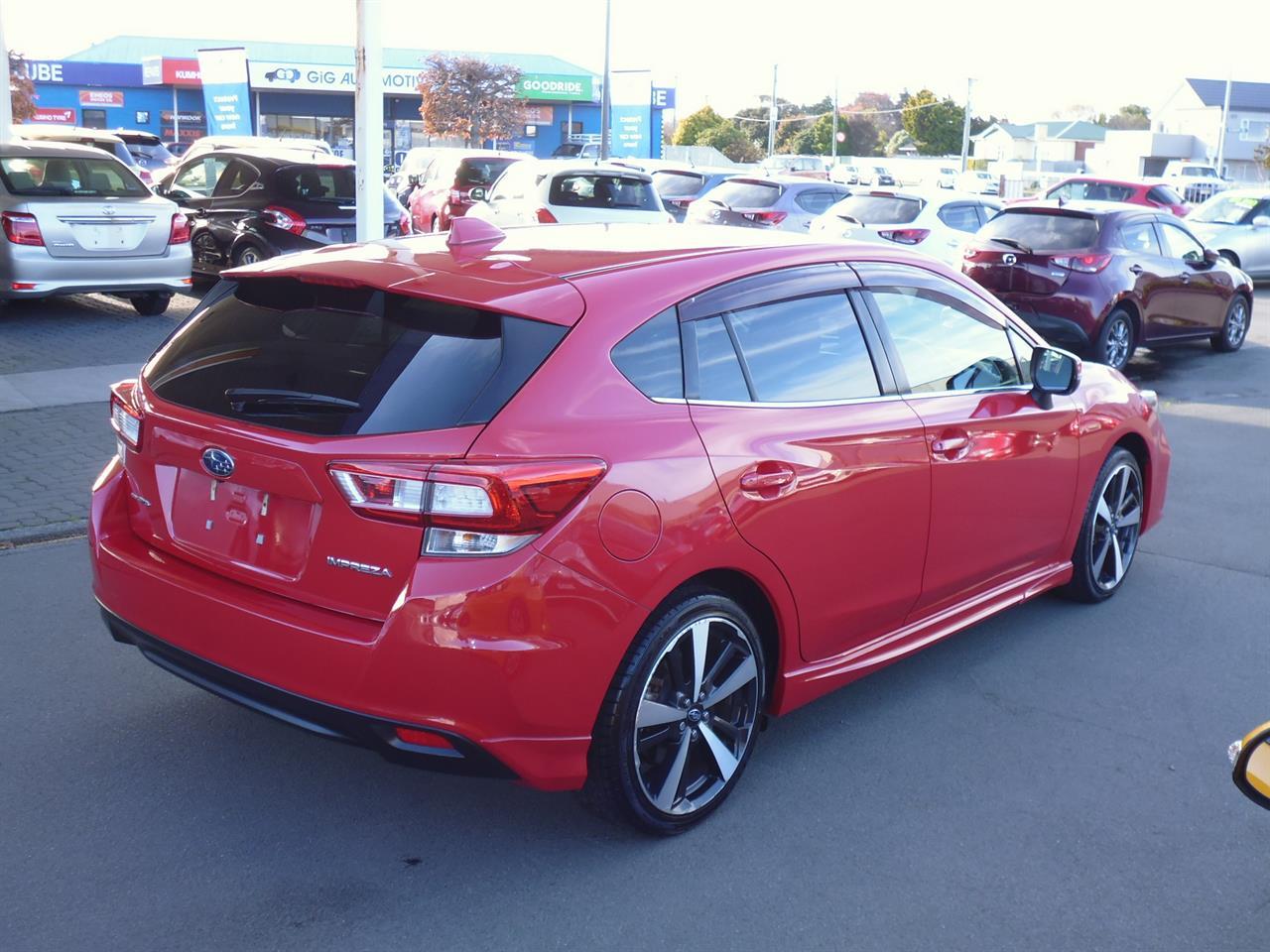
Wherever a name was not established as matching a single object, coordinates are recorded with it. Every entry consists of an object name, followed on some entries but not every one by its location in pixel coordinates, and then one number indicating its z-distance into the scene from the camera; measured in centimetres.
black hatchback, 1409
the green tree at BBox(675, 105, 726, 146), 8194
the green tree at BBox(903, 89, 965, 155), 9562
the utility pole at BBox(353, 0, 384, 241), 1104
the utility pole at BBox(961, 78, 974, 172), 7211
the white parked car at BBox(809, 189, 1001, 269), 1788
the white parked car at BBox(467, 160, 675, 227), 1702
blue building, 5919
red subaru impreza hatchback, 338
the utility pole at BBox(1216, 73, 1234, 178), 5956
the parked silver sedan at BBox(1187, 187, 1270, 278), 2197
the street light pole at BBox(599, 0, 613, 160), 4006
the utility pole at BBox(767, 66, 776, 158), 8481
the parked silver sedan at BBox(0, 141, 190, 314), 1213
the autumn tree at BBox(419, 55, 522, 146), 5594
